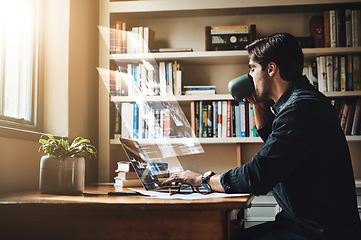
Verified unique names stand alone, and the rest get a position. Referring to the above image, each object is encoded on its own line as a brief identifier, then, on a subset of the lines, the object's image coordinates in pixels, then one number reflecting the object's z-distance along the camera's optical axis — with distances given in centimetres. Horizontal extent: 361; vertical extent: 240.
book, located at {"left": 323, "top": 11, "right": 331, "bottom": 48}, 254
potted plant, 148
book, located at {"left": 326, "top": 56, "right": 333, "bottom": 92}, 249
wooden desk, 108
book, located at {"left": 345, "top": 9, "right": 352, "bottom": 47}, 250
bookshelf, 256
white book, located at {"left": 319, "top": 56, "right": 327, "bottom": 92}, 250
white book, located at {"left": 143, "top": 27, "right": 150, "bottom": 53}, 264
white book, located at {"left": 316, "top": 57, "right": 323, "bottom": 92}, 250
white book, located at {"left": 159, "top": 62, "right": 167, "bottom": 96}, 260
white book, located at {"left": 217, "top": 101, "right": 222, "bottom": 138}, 256
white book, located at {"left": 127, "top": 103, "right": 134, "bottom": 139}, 258
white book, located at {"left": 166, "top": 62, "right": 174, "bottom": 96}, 261
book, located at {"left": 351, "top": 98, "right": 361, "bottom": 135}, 247
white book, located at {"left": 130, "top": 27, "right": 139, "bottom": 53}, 263
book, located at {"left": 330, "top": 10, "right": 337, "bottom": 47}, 252
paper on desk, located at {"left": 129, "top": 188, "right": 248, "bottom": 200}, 126
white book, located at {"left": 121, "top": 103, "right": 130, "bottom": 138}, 258
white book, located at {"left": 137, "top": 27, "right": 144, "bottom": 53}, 262
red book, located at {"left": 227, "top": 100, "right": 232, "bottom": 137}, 255
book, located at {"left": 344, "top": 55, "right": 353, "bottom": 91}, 248
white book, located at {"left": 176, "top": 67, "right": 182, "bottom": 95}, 259
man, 120
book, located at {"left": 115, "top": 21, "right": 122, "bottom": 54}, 262
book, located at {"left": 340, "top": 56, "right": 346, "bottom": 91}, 249
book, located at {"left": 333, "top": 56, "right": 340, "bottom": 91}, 249
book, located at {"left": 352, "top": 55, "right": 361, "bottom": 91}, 249
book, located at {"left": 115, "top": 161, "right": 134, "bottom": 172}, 195
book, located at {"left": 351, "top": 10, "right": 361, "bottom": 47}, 249
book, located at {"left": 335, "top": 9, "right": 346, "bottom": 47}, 251
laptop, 162
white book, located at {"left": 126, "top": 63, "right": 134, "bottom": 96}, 261
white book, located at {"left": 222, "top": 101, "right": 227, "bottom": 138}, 256
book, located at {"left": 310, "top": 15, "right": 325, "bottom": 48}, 257
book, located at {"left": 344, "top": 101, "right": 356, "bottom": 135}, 248
